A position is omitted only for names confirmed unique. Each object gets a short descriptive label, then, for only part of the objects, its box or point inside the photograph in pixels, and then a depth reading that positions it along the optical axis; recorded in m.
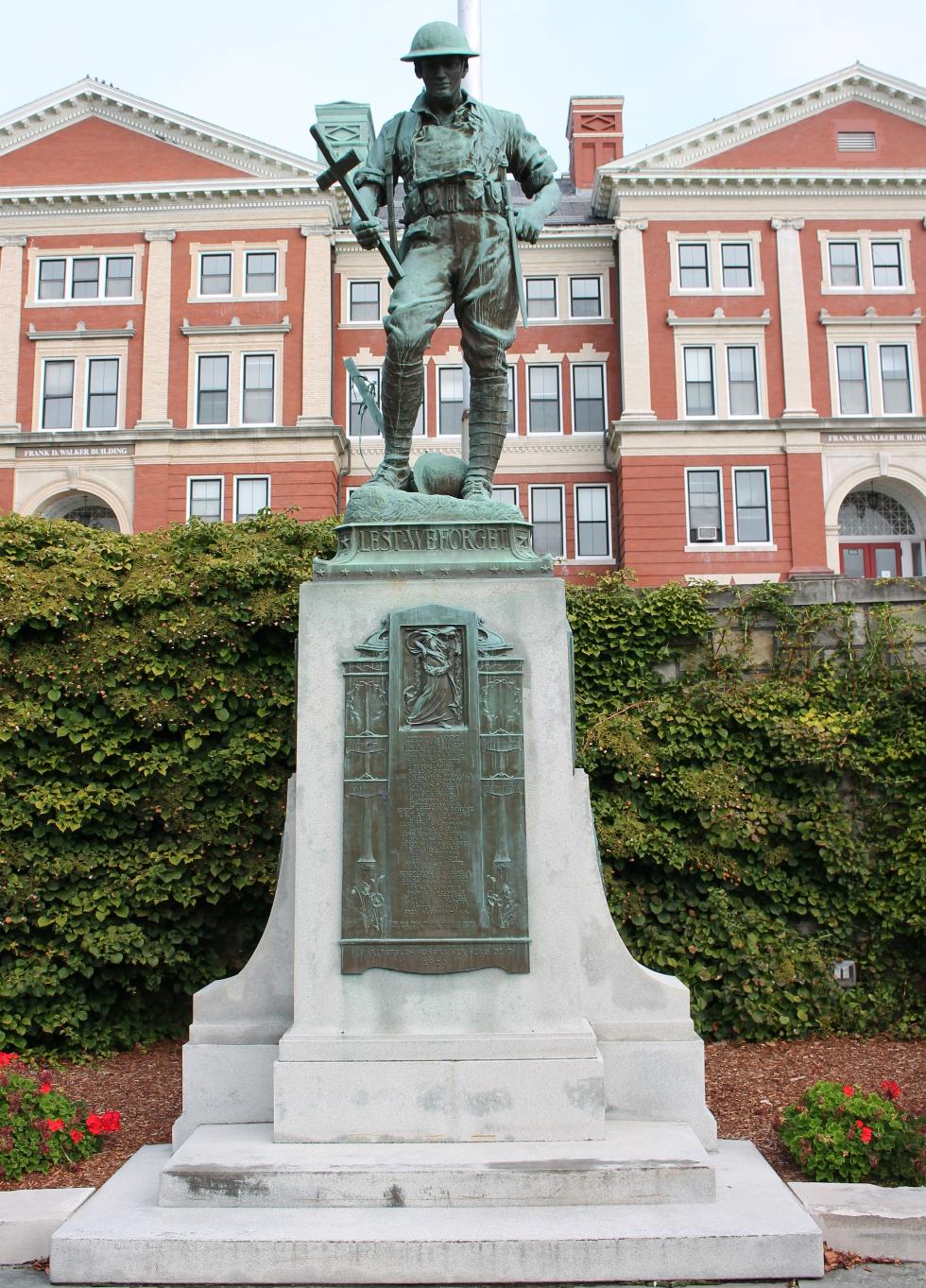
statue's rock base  4.42
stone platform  4.38
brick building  34.78
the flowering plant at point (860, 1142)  5.66
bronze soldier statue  6.18
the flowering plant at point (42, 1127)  6.00
